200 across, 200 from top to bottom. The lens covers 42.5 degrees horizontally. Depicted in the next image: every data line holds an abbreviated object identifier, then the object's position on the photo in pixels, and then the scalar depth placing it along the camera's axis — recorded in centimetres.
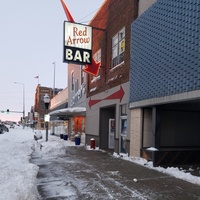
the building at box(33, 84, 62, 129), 7669
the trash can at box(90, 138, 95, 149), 1895
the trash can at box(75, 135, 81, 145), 2230
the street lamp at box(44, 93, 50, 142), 2372
